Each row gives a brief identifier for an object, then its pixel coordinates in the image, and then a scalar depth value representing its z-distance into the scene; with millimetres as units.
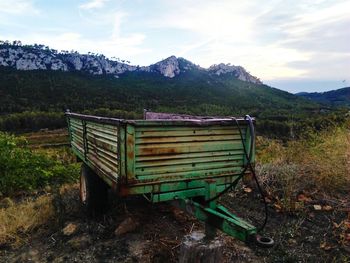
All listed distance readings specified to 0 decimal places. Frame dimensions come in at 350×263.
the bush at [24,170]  7641
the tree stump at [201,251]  2396
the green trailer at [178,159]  2908
